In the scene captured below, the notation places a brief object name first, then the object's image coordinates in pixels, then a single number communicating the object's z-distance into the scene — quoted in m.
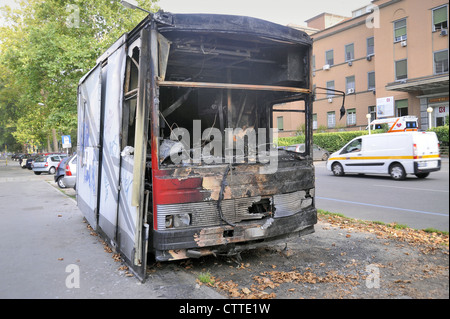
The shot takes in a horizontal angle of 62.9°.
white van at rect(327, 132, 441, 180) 13.53
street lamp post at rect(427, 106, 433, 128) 24.29
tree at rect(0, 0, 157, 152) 17.56
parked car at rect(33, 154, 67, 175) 27.44
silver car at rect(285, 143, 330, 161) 27.50
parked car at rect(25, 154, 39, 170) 36.56
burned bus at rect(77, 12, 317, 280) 4.39
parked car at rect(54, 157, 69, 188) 16.98
